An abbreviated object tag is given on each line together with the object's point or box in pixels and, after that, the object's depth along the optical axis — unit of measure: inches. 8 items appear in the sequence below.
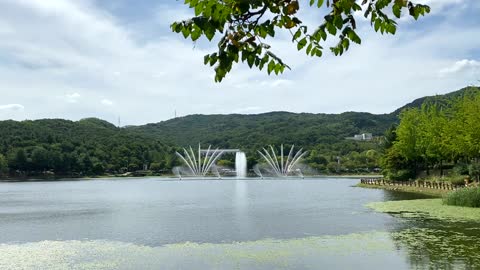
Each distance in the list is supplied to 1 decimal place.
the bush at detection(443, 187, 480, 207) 1429.6
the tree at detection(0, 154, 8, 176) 5922.7
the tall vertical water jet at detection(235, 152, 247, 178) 7140.8
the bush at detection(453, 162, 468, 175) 2273.5
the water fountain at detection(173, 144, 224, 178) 6825.8
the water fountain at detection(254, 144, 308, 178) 6589.6
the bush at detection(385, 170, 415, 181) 2869.1
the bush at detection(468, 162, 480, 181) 2007.9
